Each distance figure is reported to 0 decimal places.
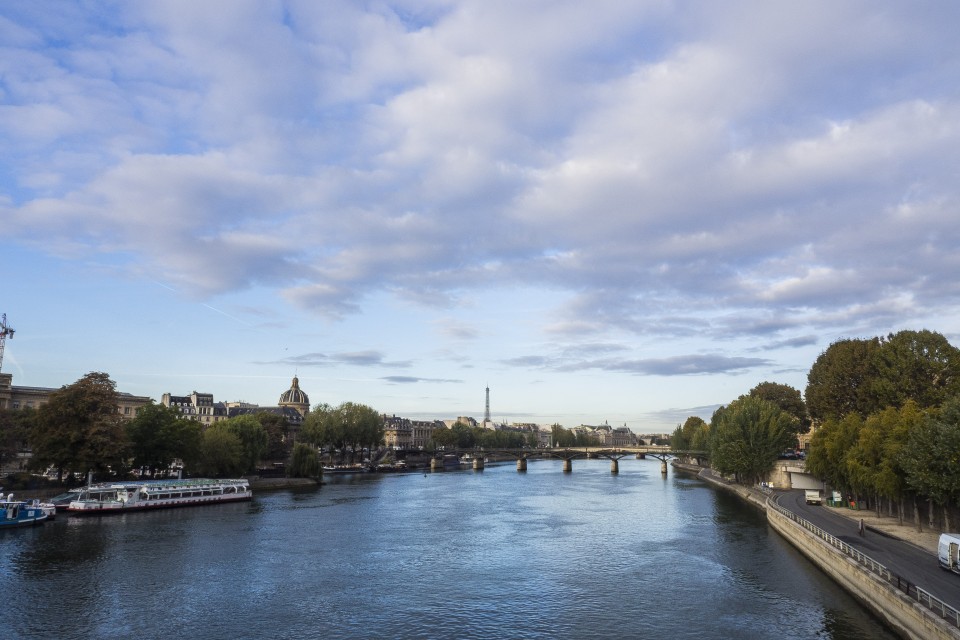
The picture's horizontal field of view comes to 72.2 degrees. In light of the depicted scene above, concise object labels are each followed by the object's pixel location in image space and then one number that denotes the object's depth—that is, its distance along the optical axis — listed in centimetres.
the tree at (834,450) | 6656
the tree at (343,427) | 15788
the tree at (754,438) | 9900
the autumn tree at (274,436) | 14106
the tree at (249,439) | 11106
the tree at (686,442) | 19268
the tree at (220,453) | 10344
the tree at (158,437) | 9306
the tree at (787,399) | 13112
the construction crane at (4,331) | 14038
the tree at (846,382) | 8900
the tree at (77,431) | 7788
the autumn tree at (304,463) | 11988
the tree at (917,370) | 7775
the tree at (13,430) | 8275
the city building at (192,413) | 19139
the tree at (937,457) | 4322
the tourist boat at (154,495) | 7512
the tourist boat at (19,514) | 6162
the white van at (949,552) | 3525
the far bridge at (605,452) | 17600
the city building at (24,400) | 10788
